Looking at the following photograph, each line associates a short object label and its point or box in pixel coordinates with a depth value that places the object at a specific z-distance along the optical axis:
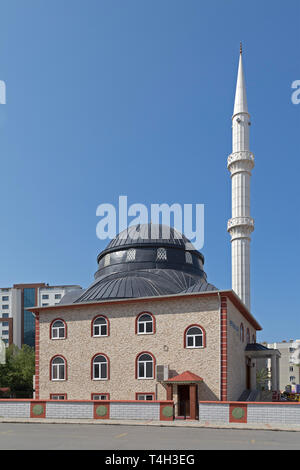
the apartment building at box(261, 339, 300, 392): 103.31
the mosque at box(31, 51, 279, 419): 29.16
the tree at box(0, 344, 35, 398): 59.19
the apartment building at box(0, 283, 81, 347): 109.69
